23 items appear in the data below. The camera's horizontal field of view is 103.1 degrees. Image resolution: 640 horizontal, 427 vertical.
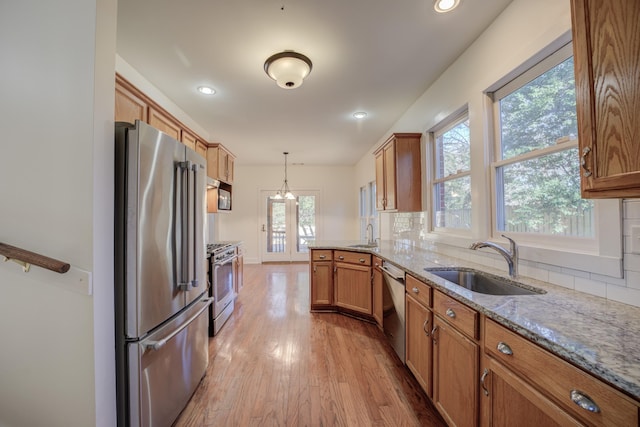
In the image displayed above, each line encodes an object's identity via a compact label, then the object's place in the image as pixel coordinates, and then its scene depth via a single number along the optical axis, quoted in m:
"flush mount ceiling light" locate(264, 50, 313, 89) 2.14
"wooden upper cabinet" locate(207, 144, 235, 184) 3.61
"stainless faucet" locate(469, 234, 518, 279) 1.55
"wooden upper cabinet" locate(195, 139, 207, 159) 3.30
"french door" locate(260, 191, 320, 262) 6.96
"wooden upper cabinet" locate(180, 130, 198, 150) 2.91
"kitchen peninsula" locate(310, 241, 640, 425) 0.66
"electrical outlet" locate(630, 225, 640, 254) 1.04
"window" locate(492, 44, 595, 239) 1.38
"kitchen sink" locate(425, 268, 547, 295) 1.43
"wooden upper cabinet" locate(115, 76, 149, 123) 1.89
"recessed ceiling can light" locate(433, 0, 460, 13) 1.62
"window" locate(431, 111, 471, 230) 2.38
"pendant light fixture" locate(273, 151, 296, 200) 6.84
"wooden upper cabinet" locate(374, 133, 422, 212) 3.01
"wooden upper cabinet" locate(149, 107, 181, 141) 2.30
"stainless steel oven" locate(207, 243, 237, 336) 2.75
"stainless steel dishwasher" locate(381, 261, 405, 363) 2.06
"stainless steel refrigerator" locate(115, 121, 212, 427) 1.28
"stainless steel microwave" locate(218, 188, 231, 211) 3.83
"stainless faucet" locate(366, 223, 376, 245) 3.61
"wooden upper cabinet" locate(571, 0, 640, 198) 0.81
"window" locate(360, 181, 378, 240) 5.53
